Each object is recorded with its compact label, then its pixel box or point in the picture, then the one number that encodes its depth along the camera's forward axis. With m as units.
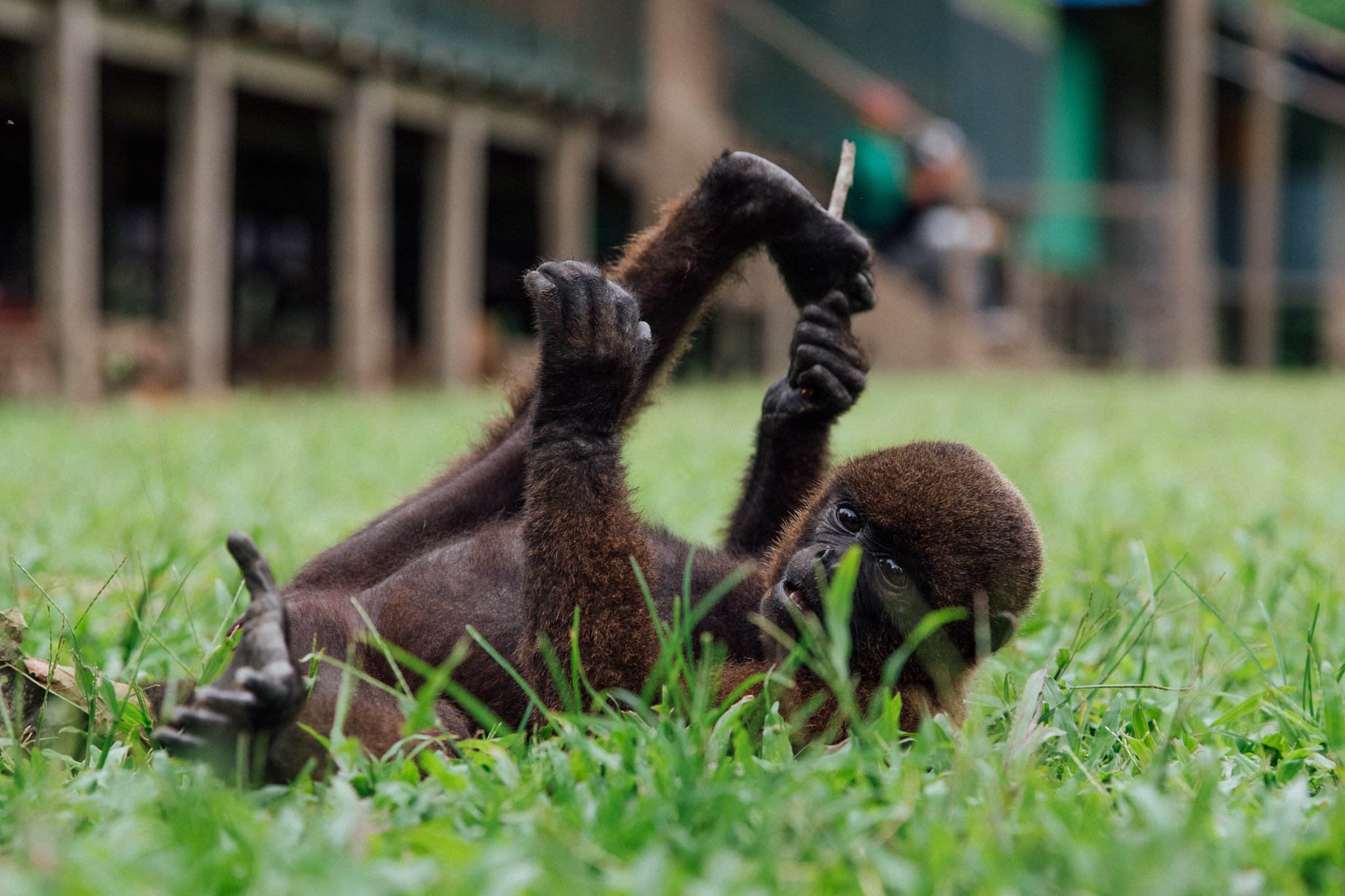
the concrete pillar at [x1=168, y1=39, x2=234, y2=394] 10.00
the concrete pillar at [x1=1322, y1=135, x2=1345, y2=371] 21.97
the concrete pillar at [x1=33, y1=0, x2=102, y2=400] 8.82
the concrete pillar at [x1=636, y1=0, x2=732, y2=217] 14.09
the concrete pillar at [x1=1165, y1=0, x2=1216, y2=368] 15.57
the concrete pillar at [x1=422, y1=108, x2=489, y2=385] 12.74
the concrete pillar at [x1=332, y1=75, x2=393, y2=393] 11.58
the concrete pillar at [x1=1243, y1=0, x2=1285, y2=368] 18.11
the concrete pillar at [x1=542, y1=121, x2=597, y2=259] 13.85
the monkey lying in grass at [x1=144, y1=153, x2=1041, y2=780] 2.41
